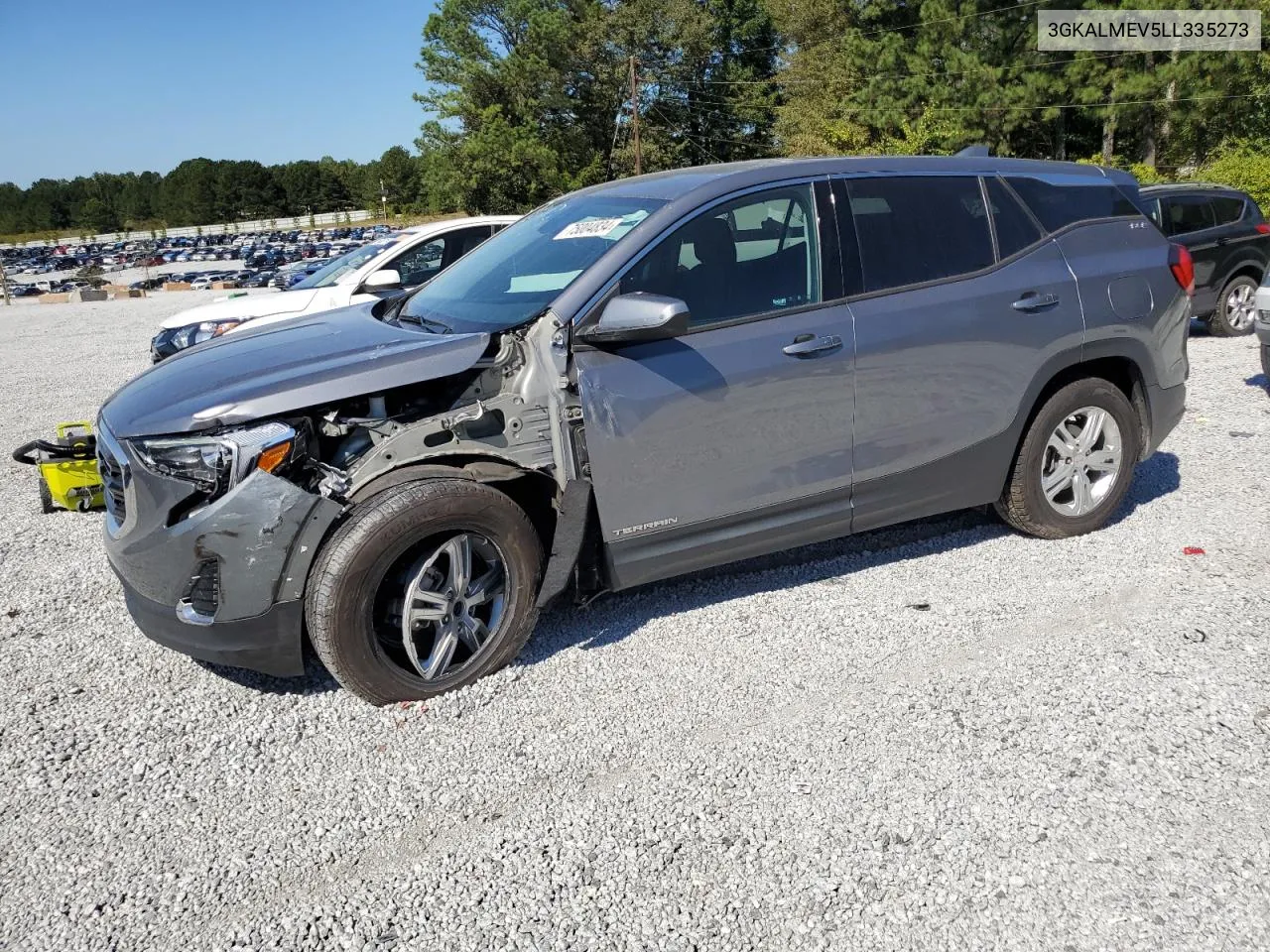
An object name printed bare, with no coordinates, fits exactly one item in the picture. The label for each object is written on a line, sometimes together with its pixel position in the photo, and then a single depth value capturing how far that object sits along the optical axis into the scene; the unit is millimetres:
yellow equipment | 5918
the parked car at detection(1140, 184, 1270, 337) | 10273
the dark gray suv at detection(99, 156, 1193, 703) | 3348
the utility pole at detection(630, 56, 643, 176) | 51188
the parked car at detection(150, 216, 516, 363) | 9102
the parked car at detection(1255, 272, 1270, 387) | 7660
